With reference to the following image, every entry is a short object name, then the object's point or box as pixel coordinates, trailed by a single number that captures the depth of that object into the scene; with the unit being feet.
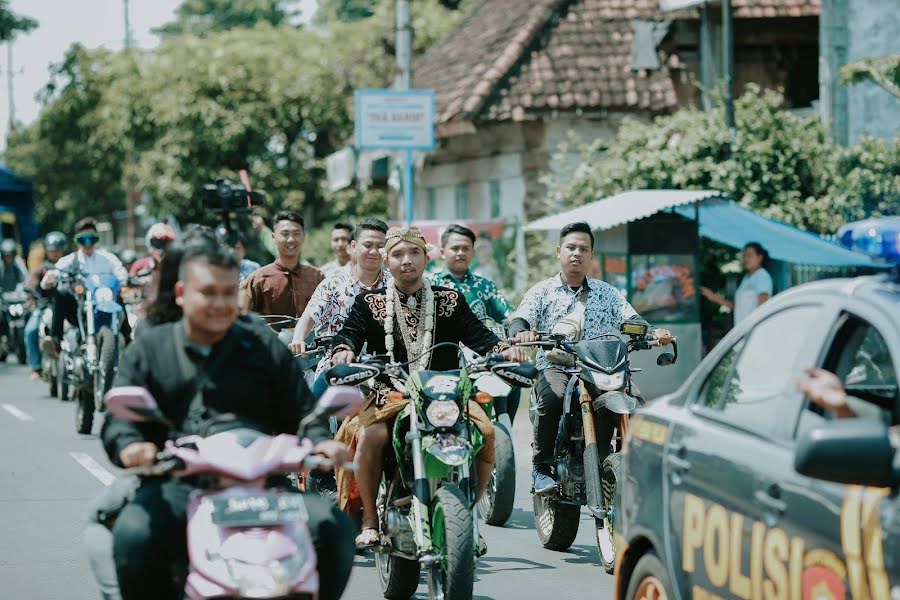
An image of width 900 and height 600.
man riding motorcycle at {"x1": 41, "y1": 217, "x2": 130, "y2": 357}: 52.01
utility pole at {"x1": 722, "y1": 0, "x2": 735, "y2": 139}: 63.62
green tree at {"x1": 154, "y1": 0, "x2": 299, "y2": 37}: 233.76
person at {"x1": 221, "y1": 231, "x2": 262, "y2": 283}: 43.45
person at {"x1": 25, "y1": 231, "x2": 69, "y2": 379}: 68.64
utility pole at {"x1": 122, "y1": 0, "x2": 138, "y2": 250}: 134.14
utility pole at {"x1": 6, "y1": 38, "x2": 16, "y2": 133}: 225.35
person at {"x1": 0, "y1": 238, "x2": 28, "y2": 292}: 89.97
